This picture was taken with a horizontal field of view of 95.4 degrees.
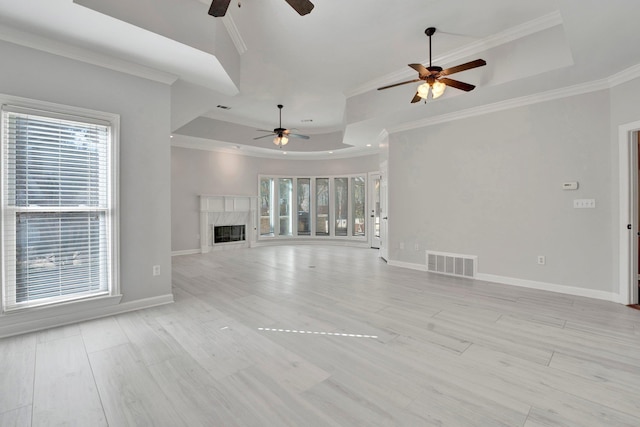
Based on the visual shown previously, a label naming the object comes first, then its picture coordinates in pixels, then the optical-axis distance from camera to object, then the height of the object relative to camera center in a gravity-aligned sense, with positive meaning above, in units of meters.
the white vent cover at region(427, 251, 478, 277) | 4.89 -0.92
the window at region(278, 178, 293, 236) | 9.68 +0.19
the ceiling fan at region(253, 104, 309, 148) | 6.21 +1.65
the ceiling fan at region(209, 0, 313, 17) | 2.01 +1.48
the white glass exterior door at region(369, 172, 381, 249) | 8.64 +0.11
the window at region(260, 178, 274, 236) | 9.32 +0.15
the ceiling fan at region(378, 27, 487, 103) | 3.28 +1.56
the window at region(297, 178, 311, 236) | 9.75 +0.22
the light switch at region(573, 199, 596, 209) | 3.84 +0.11
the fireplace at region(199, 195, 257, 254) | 7.83 -0.30
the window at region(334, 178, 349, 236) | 9.39 +0.21
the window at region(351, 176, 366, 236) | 9.16 +0.21
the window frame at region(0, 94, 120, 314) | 2.63 +0.05
